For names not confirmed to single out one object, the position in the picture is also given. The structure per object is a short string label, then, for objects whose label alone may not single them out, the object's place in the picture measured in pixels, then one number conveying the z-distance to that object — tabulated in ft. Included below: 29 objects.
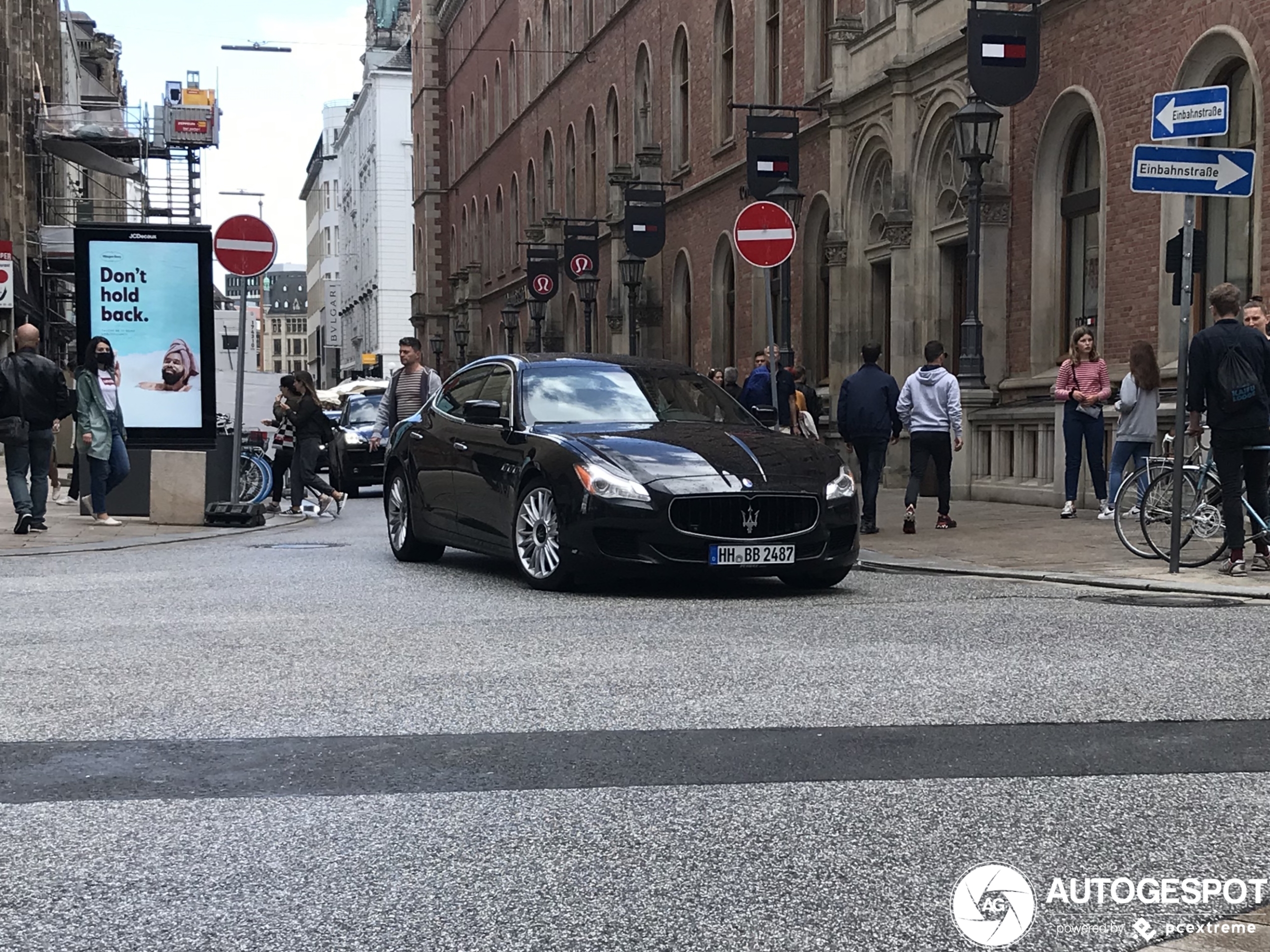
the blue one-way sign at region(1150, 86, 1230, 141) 33.83
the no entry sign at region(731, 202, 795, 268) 49.11
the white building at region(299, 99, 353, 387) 426.92
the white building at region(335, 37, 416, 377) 317.42
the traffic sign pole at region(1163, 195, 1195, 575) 34.35
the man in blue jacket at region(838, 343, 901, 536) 48.88
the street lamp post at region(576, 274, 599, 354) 121.08
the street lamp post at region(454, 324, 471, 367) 208.13
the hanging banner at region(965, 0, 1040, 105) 60.90
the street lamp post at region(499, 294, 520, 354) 161.79
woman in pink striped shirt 52.03
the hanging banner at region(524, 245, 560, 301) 134.82
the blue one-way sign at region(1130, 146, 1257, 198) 33.86
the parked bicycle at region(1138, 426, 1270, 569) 35.50
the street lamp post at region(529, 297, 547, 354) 139.54
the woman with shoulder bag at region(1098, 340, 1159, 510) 49.06
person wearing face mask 51.16
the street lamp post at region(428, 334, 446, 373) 223.71
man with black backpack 33.91
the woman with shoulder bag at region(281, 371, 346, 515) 61.00
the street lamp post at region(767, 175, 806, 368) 67.15
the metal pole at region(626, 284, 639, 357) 106.32
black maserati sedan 31.09
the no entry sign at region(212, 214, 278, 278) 52.54
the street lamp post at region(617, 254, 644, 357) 105.91
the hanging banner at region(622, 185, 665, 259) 109.81
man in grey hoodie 49.24
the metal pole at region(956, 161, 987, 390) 59.26
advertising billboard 55.57
